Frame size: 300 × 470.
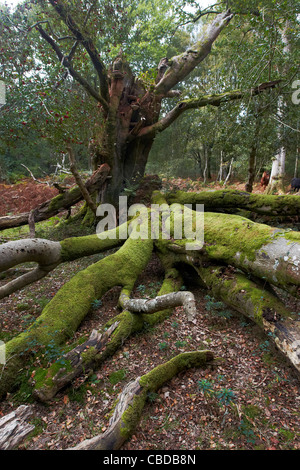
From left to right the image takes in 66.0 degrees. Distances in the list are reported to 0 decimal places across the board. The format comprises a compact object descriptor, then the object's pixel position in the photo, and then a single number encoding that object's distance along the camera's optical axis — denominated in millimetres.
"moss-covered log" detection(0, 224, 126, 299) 3422
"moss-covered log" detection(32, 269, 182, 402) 2725
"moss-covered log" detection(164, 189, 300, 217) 5578
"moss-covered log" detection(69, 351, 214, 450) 2155
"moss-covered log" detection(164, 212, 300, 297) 3164
